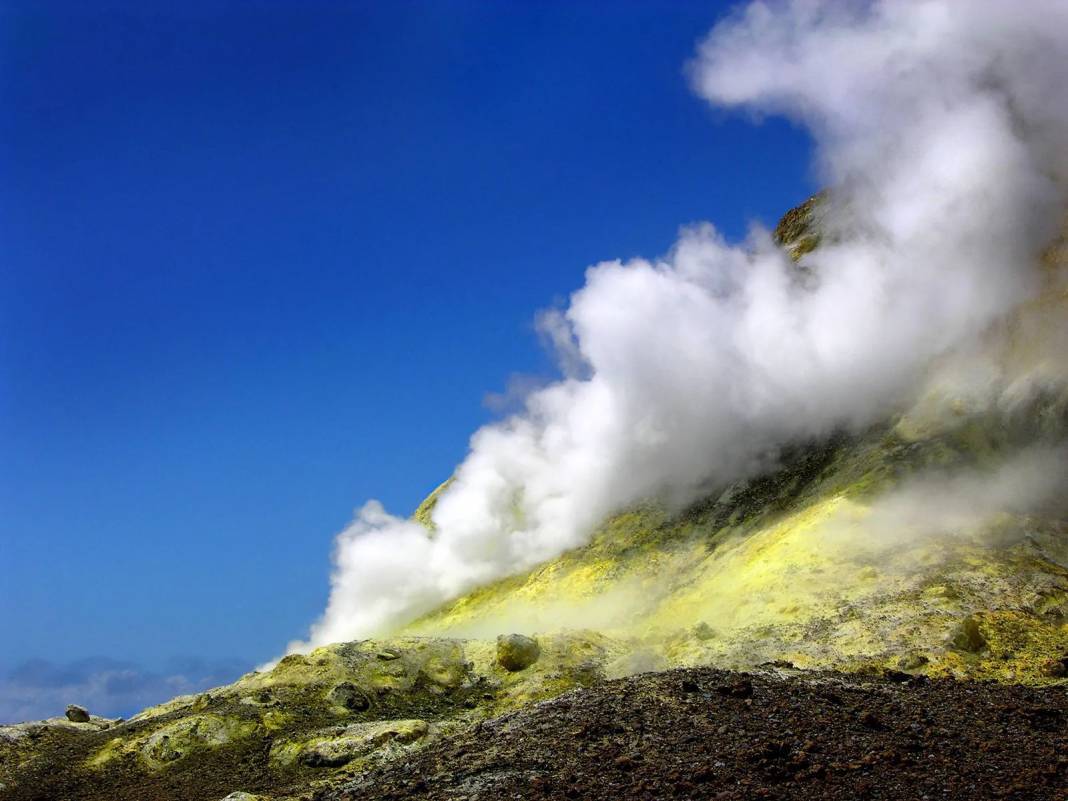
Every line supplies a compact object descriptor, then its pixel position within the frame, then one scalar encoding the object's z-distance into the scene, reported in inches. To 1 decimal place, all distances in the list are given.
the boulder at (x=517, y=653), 1326.3
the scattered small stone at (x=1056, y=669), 998.4
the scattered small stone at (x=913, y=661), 1068.5
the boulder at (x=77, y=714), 1389.0
